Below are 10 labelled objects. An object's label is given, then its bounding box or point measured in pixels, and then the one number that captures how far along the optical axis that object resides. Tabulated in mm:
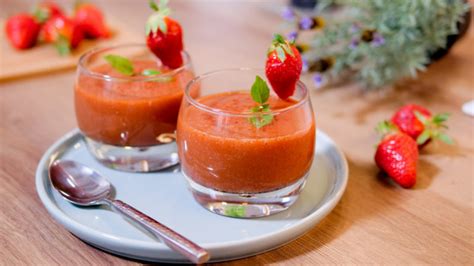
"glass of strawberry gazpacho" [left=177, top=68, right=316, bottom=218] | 801
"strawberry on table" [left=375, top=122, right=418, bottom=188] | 956
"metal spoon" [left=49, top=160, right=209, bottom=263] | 705
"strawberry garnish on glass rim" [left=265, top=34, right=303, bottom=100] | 803
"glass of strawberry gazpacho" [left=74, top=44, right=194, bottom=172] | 960
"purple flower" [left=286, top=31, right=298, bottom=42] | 1335
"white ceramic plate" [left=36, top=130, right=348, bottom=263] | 750
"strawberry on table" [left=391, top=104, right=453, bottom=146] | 1071
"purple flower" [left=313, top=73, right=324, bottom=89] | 1390
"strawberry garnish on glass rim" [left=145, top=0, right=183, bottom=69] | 938
